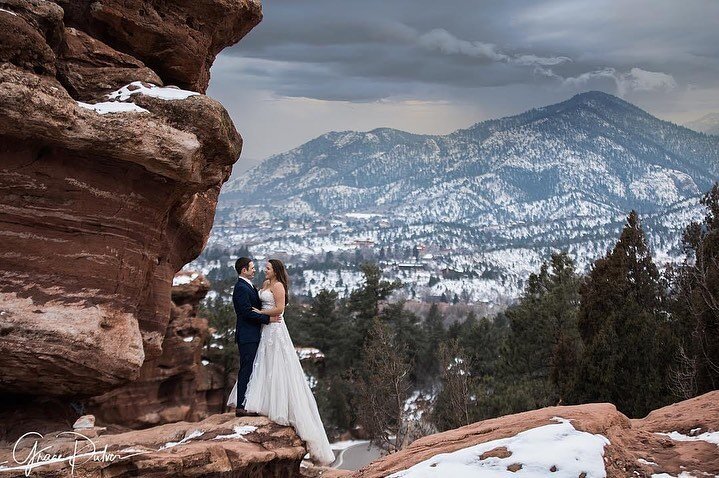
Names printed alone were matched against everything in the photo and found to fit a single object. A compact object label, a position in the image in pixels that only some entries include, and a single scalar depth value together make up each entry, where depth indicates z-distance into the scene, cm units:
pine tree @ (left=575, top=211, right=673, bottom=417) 1697
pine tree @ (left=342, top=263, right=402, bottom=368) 4975
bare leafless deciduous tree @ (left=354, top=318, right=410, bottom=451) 2662
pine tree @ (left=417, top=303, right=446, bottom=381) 5600
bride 991
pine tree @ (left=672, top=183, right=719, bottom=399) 1551
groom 998
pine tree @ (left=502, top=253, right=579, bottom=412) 3061
